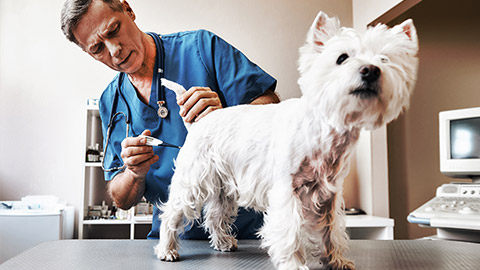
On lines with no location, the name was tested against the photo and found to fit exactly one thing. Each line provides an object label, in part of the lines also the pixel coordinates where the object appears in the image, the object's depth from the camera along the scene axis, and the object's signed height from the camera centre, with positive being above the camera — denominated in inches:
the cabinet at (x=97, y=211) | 121.2 -19.4
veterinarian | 45.7 +8.8
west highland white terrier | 22.7 +0.3
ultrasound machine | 66.4 -7.0
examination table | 35.1 -10.5
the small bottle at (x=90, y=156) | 123.8 -2.6
